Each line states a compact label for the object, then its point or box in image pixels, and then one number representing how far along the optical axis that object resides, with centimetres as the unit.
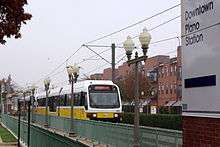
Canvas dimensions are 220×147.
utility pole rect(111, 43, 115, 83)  4070
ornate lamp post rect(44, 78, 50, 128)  4416
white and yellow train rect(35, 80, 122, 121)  3638
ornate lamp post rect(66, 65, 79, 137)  3459
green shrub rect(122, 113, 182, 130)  3908
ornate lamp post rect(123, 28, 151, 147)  1502
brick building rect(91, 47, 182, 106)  10388
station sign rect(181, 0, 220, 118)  589
